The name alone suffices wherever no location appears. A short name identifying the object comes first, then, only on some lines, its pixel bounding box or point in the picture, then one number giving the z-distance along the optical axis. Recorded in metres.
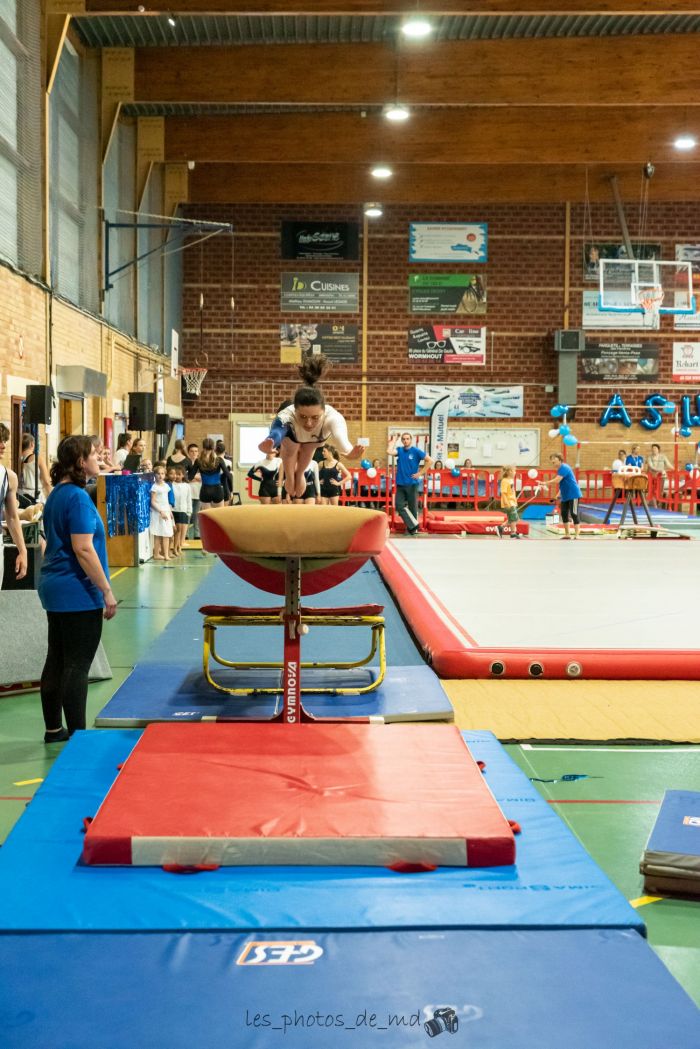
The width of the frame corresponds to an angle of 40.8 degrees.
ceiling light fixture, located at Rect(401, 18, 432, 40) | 10.55
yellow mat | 4.52
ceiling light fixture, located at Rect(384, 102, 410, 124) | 13.01
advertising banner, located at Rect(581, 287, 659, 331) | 21.98
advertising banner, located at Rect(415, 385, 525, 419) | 21.98
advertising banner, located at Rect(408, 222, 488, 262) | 21.88
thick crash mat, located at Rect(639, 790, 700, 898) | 2.84
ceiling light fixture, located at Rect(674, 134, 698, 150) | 15.48
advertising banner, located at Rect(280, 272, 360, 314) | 21.92
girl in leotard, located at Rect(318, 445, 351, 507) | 11.43
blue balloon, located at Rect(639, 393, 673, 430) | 21.80
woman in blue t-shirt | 4.13
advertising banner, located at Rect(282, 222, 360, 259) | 21.83
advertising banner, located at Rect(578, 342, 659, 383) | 22.08
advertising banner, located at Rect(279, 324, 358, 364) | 21.97
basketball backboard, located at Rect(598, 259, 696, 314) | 20.73
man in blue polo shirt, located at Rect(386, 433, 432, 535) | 14.69
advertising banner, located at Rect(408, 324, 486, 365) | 21.98
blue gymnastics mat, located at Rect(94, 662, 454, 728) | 4.30
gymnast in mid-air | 5.35
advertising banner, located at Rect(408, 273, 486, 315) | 21.94
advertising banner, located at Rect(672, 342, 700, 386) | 22.11
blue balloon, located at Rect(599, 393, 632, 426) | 21.95
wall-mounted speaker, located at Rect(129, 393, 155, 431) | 14.28
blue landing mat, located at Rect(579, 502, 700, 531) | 17.06
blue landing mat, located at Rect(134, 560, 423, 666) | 5.57
